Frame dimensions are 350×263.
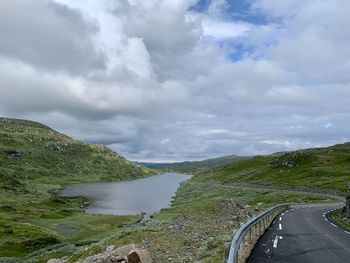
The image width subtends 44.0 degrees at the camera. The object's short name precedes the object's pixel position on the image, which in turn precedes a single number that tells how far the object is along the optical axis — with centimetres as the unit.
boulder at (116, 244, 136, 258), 2425
